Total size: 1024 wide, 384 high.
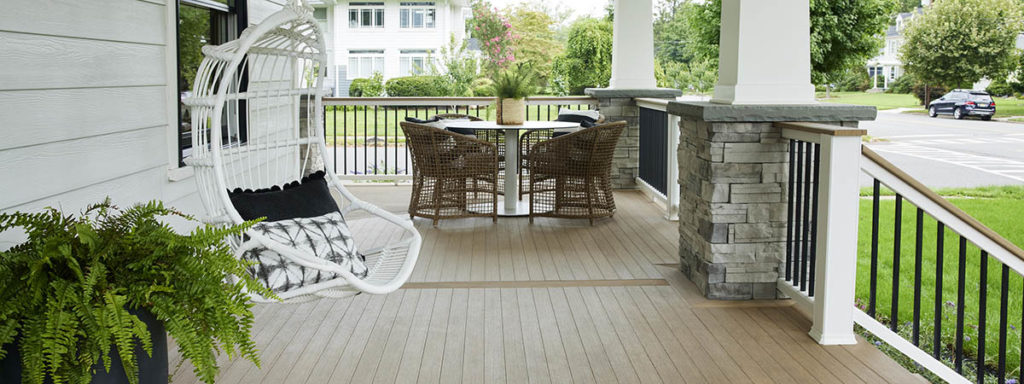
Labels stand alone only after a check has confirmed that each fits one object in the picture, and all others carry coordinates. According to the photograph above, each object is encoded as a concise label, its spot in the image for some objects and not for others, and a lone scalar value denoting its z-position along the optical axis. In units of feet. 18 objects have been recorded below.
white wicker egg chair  9.05
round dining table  20.21
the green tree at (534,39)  83.10
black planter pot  6.74
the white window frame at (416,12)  75.31
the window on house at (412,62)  75.09
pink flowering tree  73.67
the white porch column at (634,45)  25.00
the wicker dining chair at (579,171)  19.44
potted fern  6.42
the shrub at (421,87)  63.72
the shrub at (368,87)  68.44
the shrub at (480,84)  63.36
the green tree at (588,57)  61.98
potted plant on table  20.90
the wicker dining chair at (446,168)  19.45
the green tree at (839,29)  56.39
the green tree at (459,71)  63.41
